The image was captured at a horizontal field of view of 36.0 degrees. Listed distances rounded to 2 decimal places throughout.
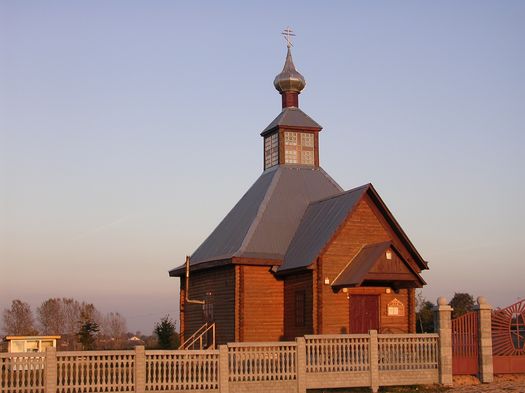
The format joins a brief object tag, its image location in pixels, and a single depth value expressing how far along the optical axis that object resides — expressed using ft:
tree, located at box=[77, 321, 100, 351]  145.79
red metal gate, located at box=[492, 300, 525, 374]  76.07
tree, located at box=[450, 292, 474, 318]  185.74
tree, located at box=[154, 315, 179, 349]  136.43
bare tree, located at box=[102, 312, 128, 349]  301.90
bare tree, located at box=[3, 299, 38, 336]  249.14
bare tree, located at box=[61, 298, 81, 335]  279.90
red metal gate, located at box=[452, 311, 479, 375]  73.97
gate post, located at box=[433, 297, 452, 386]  72.18
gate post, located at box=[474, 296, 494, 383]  73.97
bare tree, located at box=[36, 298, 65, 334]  271.69
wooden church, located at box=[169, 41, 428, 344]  85.87
